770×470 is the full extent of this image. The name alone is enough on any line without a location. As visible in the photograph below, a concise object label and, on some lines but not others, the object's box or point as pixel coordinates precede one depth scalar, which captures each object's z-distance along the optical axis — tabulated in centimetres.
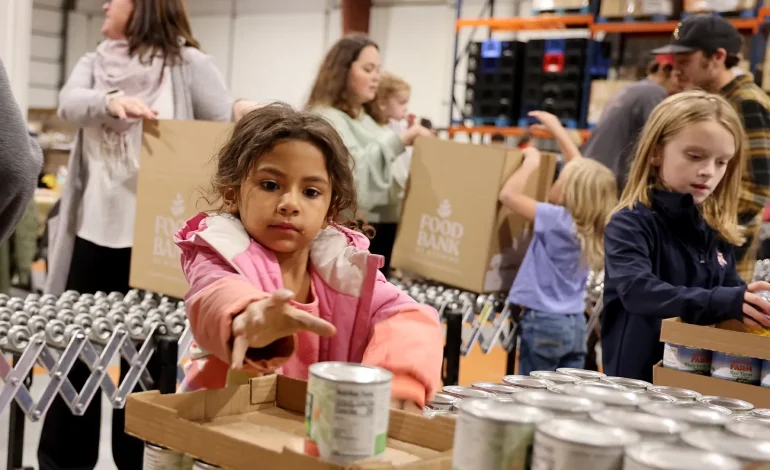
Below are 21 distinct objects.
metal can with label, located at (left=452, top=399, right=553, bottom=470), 101
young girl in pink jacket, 148
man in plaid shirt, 339
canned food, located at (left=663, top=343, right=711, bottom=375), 202
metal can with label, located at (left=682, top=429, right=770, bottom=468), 102
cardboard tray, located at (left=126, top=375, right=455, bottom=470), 108
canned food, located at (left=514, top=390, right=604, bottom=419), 113
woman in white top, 306
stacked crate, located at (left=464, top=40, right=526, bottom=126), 804
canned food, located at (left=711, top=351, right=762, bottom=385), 195
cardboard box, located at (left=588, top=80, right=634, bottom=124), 753
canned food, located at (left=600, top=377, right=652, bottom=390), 162
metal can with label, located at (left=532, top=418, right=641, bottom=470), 94
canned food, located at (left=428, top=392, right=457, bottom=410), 148
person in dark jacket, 242
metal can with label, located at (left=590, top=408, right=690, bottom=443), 109
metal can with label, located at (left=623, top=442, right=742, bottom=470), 92
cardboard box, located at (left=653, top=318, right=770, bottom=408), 190
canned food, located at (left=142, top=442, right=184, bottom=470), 117
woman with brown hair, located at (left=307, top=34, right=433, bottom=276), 366
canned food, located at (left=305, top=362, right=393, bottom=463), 101
